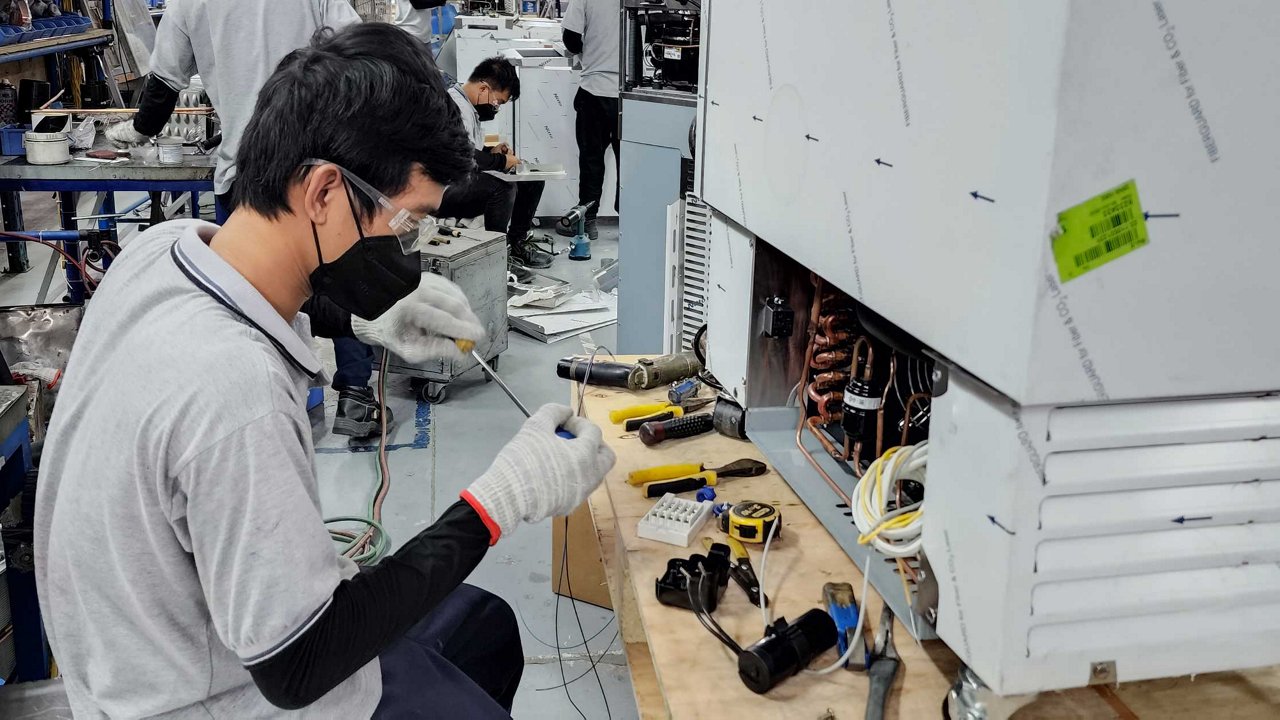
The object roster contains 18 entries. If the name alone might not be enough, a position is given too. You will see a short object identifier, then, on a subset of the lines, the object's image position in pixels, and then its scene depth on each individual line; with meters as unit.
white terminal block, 1.32
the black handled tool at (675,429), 1.61
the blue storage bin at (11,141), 3.40
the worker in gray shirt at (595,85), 5.51
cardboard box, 2.35
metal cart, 3.47
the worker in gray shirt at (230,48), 3.01
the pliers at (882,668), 1.00
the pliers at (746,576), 1.20
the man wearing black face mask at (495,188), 4.15
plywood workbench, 1.02
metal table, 3.29
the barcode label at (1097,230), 0.75
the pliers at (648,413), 1.69
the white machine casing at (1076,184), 0.74
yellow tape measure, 1.30
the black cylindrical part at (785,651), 1.03
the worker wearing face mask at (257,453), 0.91
